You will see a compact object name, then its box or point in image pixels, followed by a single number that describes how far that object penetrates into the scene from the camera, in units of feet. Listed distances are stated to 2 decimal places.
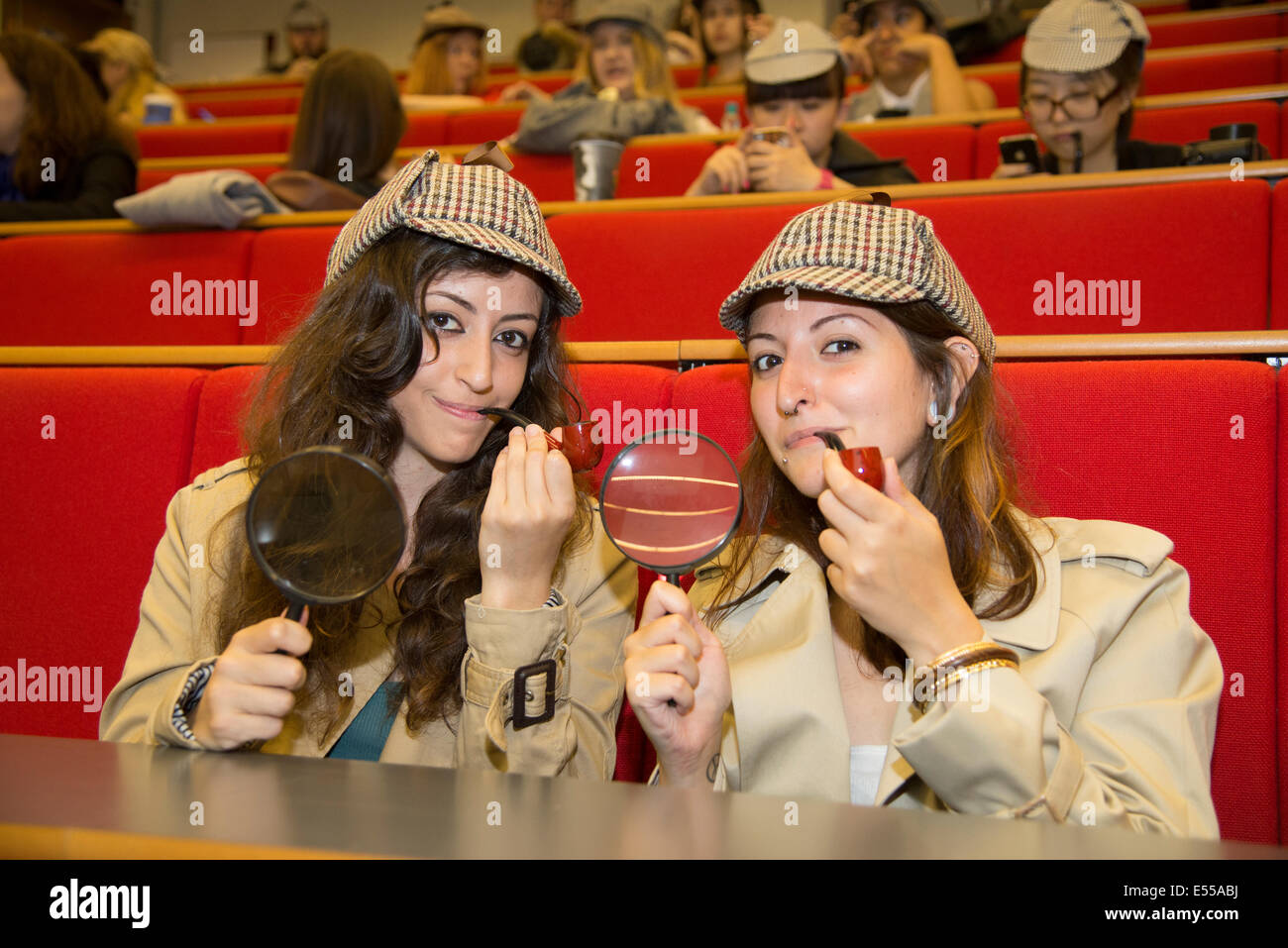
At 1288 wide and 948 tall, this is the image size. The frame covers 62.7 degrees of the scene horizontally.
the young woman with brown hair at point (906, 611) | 3.21
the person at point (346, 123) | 9.11
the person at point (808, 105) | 8.41
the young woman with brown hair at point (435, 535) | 3.91
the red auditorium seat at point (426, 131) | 14.38
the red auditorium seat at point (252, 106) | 19.80
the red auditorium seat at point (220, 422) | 5.43
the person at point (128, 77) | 16.93
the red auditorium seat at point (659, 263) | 6.68
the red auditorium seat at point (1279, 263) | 5.79
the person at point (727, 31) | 15.40
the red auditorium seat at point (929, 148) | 10.25
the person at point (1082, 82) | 7.61
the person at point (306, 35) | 22.49
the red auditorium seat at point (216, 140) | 15.47
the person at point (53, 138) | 9.17
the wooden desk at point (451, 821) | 1.80
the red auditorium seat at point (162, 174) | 12.14
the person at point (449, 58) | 16.08
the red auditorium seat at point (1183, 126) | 9.70
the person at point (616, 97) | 10.25
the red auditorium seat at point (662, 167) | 10.07
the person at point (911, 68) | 11.68
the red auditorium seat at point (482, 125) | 13.96
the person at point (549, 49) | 18.99
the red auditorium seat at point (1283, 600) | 4.10
